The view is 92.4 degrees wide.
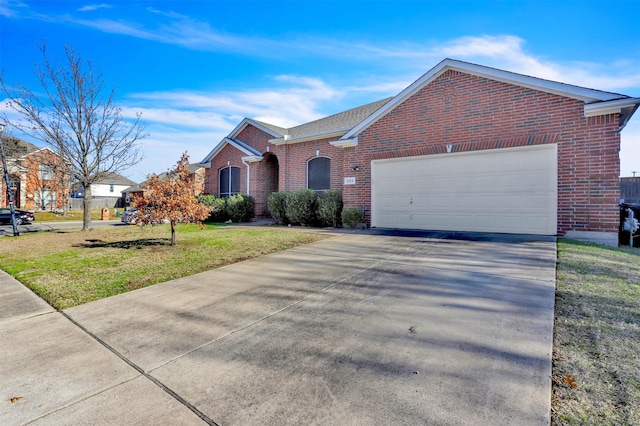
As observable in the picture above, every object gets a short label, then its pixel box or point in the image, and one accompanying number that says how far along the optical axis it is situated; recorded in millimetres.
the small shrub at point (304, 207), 12875
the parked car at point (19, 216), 21078
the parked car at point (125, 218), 20003
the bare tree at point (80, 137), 11359
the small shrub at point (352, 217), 11117
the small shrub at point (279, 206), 13719
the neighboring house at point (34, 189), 26342
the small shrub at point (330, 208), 12125
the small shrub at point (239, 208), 16234
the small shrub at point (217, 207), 16672
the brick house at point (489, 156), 7773
